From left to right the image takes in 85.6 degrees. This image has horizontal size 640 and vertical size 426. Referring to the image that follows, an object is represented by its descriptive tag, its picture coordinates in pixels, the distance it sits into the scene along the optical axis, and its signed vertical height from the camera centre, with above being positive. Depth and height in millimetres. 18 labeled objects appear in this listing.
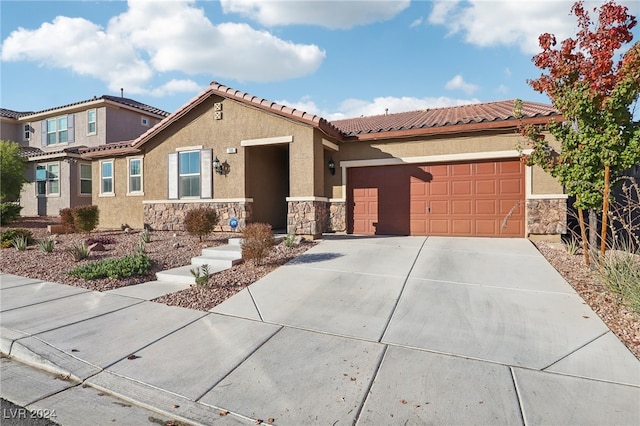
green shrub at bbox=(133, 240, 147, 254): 8580 -1052
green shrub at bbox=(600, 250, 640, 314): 4703 -1038
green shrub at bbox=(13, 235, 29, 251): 9961 -1046
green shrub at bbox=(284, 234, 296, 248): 8883 -880
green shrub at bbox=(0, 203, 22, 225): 14831 -191
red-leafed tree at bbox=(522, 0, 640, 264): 6125 +1864
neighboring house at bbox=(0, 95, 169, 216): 19531 +4397
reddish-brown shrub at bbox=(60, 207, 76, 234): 12586 -487
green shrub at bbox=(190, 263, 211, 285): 6058 -1241
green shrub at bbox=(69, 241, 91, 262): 8391 -1100
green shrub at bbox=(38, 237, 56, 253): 9352 -1039
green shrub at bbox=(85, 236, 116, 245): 10164 -992
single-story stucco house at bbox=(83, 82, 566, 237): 10141 +1181
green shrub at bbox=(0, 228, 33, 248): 10422 -864
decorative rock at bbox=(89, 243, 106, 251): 9453 -1080
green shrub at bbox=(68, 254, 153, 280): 6930 -1257
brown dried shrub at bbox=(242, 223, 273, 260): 7344 -757
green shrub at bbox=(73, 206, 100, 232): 12062 -360
